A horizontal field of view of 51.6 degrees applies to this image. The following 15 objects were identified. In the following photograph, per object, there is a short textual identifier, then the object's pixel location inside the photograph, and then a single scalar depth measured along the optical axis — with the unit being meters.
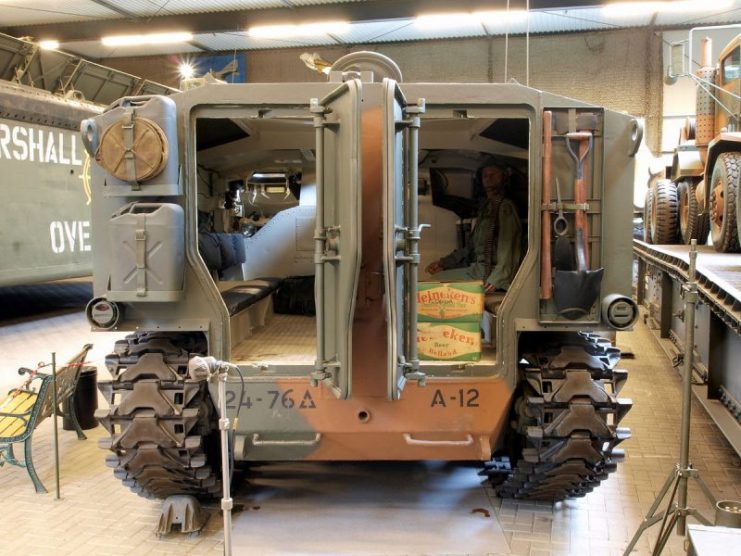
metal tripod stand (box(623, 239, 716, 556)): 3.43
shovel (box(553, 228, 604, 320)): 3.79
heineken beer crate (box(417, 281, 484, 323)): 4.04
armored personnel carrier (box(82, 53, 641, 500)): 3.47
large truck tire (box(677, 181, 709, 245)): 9.43
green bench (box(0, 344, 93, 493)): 4.85
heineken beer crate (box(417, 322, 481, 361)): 4.06
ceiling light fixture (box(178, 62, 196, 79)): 20.78
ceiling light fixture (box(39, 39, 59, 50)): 18.33
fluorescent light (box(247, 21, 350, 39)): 16.56
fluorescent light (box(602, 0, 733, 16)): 14.84
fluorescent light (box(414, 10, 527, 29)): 15.49
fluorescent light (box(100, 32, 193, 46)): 17.48
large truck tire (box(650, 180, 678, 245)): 10.24
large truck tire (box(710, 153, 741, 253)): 6.86
